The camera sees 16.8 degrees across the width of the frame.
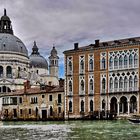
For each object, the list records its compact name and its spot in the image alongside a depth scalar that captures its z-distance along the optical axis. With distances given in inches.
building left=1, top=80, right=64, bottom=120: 2461.9
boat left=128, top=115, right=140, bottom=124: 1573.1
